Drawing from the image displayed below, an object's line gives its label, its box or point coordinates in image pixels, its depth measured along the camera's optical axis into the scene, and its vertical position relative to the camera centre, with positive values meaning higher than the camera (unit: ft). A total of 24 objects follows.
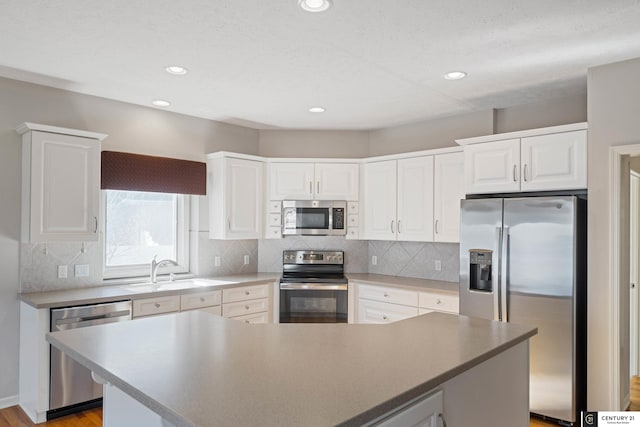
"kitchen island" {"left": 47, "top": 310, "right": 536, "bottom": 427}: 3.86 -1.66
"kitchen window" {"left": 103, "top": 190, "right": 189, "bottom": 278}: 13.12 -0.40
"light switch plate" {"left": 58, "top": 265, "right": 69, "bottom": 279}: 11.70 -1.43
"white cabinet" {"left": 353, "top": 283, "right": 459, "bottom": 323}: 12.74 -2.54
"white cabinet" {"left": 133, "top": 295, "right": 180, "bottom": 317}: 11.46 -2.34
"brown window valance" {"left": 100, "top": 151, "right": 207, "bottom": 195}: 12.43 +1.39
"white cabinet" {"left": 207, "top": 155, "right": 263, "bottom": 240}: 14.56 +0.78
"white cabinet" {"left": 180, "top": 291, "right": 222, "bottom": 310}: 12.44 -2.36
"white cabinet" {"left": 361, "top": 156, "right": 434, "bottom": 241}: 14.02 +0.72
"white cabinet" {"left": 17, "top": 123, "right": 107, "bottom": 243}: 10.62 +0.88
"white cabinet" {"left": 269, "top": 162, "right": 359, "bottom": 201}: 15.56 +1.39
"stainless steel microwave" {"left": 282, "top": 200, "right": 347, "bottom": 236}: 15.43 +0.08
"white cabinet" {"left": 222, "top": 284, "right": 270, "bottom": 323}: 13.51 -2.68
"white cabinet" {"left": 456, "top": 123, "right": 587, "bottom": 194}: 10.29 +1.55
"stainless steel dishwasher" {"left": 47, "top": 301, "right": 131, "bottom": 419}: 10.21 -3.69
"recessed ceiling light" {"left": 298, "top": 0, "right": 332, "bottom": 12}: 7.04 +3.53
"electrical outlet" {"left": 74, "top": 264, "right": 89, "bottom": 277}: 12.00 -1.44
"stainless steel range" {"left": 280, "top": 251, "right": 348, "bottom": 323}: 14.74 -2.74
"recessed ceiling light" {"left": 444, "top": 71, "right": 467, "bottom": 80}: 10.37 +3.54
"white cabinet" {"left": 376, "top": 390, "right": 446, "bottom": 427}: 4.27 -2.01
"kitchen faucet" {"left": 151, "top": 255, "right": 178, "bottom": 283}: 12.98 -1.40
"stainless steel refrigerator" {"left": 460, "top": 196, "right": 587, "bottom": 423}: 9.90 -1.51
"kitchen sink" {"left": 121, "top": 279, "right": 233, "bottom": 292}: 12.16 -1.97
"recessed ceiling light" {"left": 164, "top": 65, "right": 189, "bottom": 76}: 10.08 +3.51
